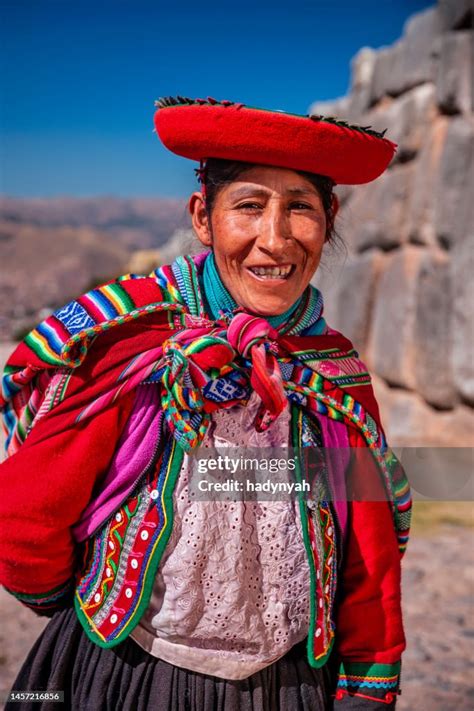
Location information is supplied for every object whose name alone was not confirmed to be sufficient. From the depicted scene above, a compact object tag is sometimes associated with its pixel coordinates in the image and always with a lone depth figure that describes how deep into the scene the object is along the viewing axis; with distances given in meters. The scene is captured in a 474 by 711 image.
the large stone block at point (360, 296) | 5.67
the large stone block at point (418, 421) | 4.53
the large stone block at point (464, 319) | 4.38
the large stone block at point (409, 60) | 5.00
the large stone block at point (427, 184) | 4.91
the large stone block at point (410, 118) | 5.07
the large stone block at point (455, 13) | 4.48
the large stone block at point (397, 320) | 5.08
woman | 1.19
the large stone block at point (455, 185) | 4.51
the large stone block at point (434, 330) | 4.64
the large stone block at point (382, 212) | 5.34
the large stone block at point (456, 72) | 4.47
